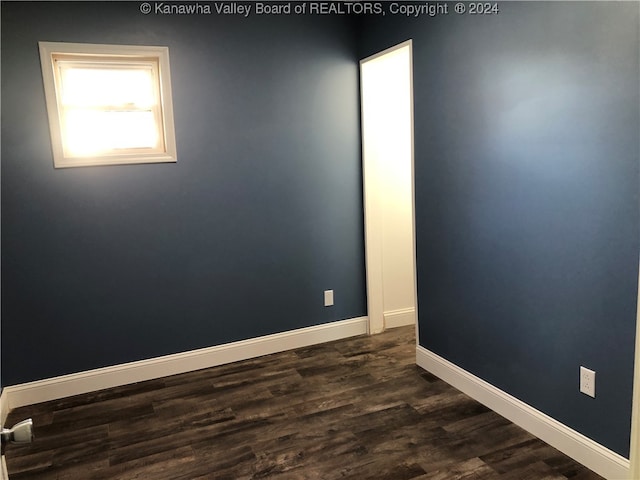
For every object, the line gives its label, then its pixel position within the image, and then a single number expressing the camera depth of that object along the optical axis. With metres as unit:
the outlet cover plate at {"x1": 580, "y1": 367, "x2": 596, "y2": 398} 2.33
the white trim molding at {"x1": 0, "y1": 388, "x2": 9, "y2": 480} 2.98
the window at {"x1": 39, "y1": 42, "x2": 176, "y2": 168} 3.12
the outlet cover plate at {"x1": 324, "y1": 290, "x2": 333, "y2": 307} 4.04
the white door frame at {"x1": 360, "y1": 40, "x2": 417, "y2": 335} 4.03
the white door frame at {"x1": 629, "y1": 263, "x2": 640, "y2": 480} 1.12
